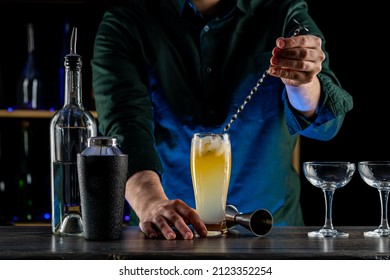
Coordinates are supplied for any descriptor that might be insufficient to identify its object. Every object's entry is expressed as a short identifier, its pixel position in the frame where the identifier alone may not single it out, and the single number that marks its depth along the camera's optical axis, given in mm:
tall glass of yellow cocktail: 1434
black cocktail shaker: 1307
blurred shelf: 2900
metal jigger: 1409
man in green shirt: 2096
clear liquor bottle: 1438
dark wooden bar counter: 1154
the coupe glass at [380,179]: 1425
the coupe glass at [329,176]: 1422
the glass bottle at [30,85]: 3033
